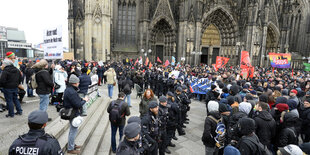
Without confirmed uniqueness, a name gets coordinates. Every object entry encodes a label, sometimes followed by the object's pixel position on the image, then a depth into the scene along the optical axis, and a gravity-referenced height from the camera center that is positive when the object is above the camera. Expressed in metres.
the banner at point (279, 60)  15.03 +0.69
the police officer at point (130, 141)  2.25 -1.06
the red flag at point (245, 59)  10.84 +0.52
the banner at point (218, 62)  14.20 +0.40
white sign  5.80 +0.72
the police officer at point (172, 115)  4.65 -1.40
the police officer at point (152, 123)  3.20 -1.14
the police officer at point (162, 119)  3.82 -1.24
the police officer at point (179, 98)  5.41 -1.06
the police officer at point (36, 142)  1.79 -0.86
